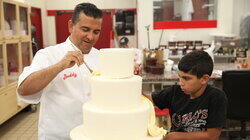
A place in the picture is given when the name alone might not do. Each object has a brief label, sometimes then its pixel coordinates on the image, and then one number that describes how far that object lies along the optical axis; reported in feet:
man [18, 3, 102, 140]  5.09
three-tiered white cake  3.91
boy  5.48
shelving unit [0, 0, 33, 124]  13.70
